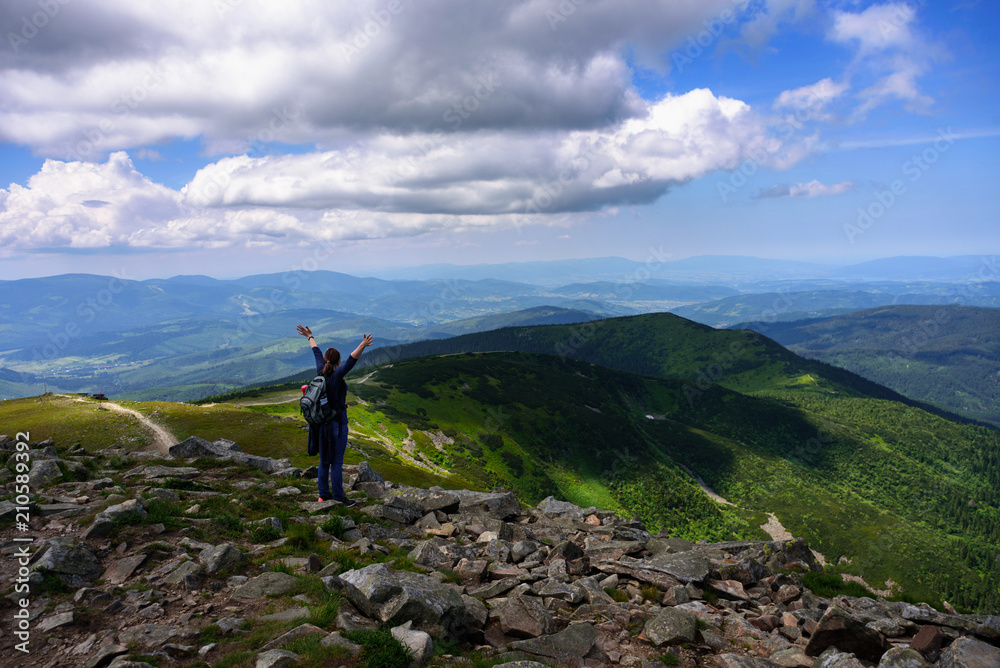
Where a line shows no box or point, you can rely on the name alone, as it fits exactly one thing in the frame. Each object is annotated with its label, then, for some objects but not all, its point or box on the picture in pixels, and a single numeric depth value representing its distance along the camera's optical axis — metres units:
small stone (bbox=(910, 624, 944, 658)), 11.22
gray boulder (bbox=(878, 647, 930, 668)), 10.34
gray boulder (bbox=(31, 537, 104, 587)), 10.88
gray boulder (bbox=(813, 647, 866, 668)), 10.33
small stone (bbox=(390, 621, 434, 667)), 8.68
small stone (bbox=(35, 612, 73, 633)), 9.10
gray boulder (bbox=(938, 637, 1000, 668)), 9.87
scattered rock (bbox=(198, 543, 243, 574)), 12.05
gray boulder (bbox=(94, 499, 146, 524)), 13.17
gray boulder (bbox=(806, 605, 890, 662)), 11.41
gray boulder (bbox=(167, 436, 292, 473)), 24.56
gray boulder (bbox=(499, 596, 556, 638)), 11.13
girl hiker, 17.09
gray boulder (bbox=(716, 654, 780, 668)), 10.89
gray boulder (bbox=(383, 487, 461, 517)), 21.08
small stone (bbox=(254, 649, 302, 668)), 7.72
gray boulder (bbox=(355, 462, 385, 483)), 24.24
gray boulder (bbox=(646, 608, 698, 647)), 11.74
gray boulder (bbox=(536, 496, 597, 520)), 26.07
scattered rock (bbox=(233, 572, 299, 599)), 10.94
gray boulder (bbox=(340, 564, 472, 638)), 10.10
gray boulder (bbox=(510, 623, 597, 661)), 10.55
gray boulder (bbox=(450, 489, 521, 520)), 22.75
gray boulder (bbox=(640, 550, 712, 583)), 15.98
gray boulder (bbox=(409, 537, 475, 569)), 15.02
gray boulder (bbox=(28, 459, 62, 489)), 17.41
